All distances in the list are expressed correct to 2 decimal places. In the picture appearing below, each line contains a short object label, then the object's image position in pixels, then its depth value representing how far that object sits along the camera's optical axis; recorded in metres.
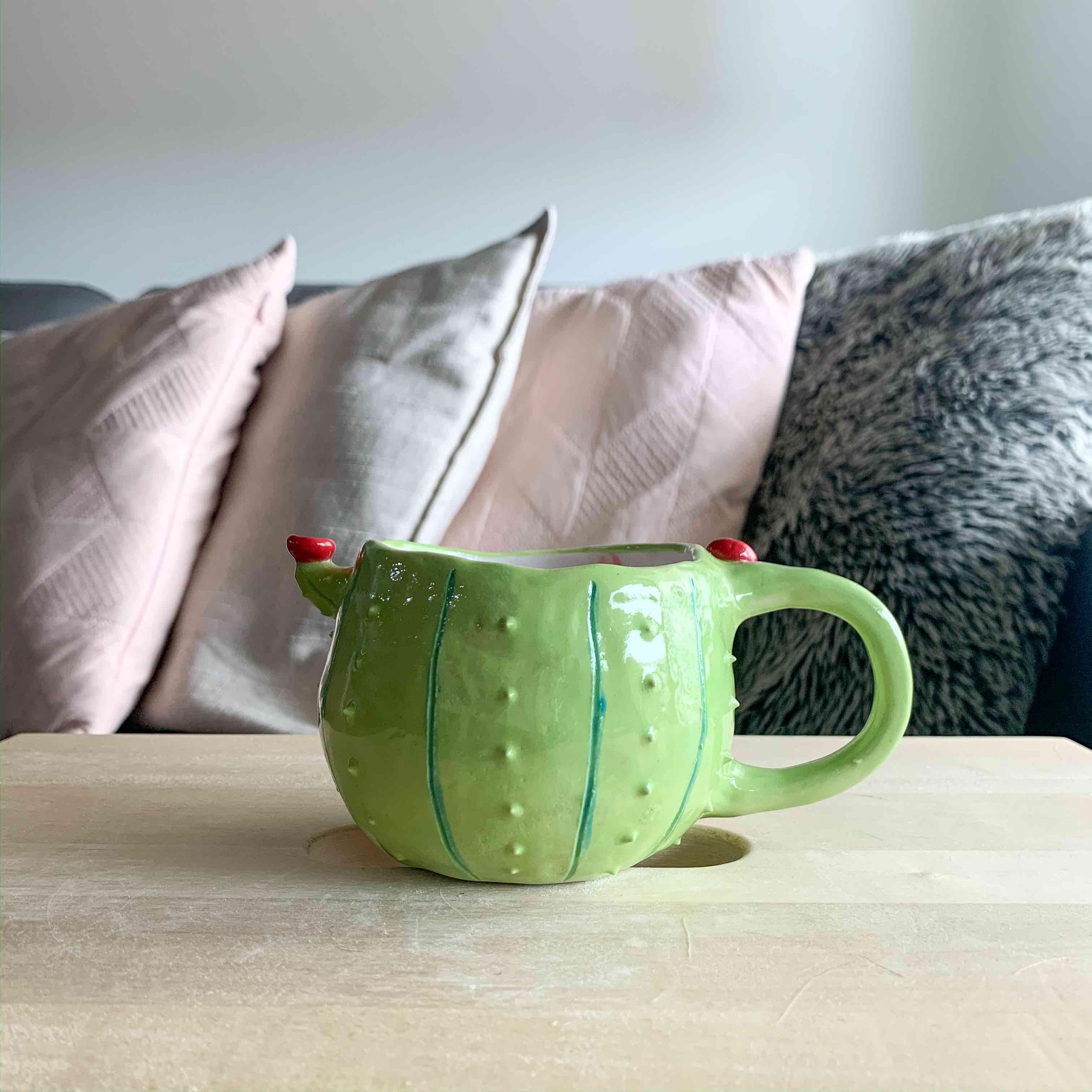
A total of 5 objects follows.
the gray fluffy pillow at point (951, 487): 0.82
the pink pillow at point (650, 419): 1.00
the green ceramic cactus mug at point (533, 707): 0.34
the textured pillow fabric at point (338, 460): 0.92
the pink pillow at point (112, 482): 0.92
